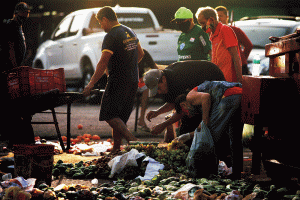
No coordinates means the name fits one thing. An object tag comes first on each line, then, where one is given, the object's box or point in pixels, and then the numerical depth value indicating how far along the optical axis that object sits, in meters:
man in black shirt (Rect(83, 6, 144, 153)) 14.53
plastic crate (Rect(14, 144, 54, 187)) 11.04
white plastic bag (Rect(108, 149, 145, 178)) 12.23
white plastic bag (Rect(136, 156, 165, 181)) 11.74
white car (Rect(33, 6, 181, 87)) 25.95
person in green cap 16.16
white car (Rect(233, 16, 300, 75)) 25.53
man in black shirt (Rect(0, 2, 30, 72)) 17.05
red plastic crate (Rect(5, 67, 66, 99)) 14.70
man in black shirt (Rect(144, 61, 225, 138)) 12.09
